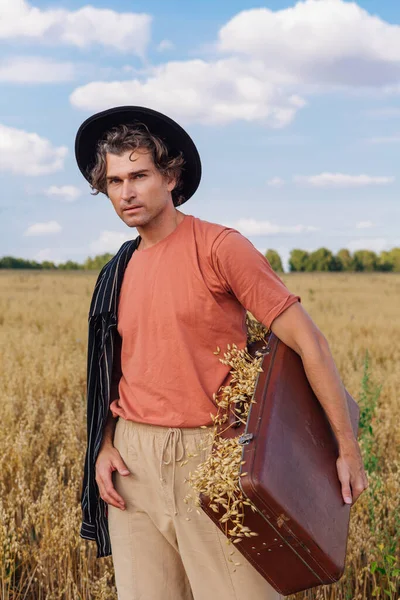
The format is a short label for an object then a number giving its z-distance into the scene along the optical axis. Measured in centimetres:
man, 205
